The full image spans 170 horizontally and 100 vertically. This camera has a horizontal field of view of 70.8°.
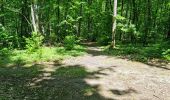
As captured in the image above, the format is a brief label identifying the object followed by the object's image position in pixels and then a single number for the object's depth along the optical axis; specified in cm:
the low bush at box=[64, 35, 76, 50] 1009
